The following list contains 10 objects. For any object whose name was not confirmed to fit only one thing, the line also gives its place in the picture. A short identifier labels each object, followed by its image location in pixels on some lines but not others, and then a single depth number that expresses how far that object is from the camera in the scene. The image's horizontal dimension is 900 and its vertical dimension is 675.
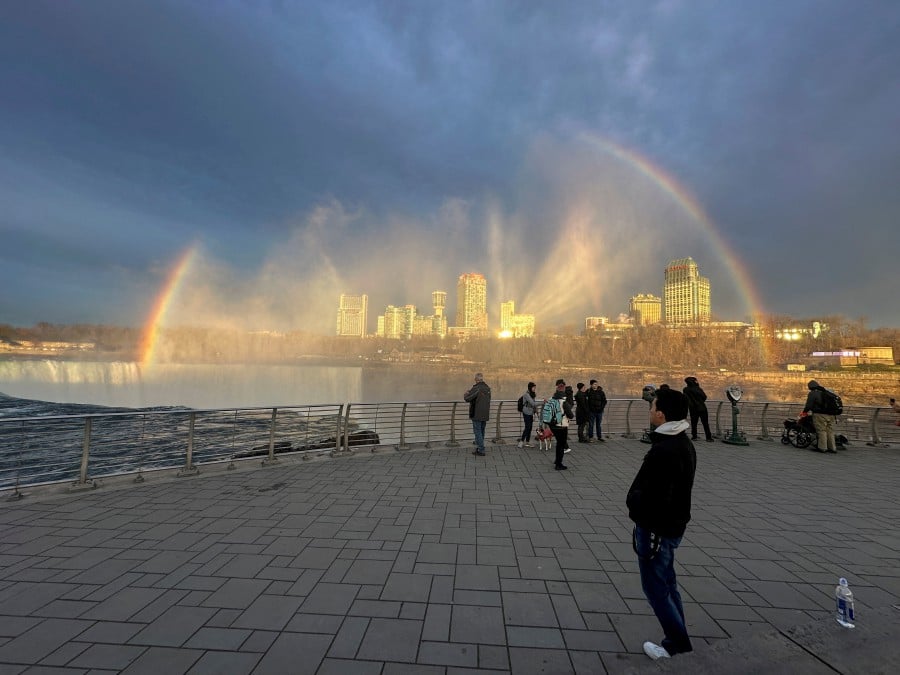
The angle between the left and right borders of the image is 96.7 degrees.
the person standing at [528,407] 10.87
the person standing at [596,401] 11.60
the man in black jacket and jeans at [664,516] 2.84
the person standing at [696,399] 10.89
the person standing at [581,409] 11.70
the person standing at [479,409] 9.70
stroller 11.18
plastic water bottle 2.62
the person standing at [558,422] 8.38
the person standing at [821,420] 10.62
